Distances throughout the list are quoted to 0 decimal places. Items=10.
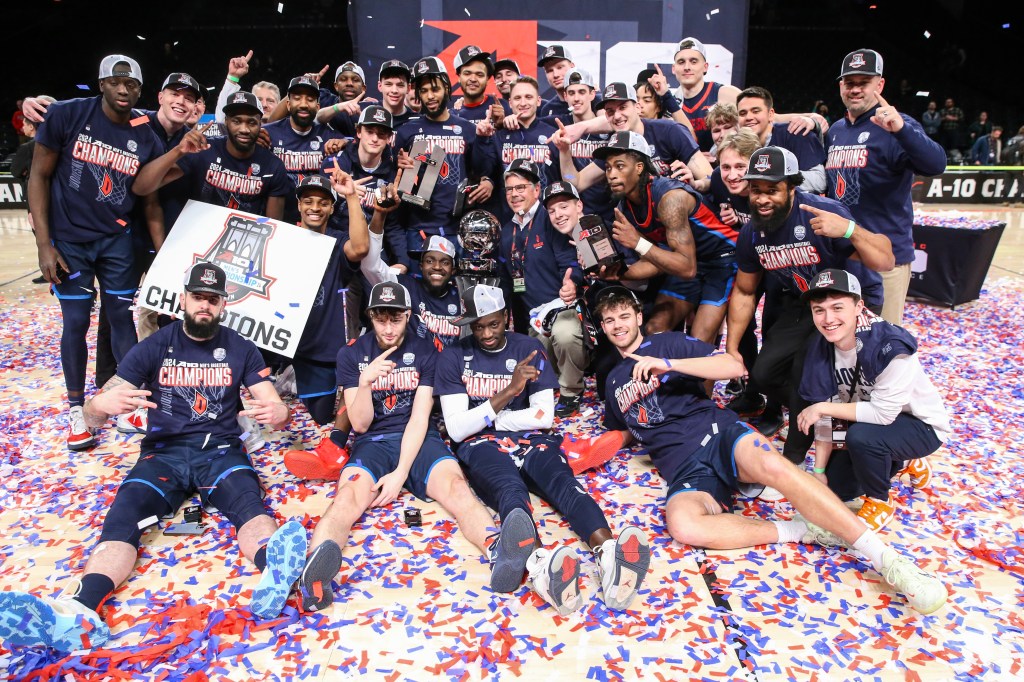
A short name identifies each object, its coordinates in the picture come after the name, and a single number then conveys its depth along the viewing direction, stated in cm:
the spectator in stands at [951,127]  1800
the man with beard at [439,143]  542
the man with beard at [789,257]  384
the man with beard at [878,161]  432
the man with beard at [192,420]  324
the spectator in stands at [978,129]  1810
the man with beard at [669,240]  454
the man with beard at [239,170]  489
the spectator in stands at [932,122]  1792
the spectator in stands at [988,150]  1734
